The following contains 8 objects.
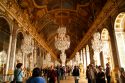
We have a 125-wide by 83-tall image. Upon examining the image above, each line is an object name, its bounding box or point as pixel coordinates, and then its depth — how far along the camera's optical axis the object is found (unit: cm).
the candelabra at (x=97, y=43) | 562
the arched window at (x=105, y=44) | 776
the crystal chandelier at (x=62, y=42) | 561
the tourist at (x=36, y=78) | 160
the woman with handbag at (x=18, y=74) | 314
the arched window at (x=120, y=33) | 580
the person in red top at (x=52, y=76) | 468
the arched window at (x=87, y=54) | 1213
